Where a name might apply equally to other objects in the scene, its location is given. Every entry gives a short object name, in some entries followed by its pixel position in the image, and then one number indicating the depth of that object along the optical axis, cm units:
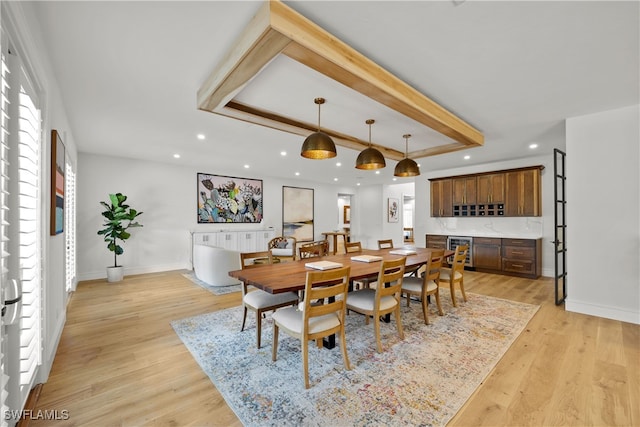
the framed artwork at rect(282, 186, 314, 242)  873
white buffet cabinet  653
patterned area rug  179
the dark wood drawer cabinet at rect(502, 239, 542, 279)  541
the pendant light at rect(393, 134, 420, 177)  377
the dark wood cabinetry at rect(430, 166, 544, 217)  559
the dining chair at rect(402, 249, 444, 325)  313
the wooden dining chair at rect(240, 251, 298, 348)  262
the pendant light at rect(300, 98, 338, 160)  265
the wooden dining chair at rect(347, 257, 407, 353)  252
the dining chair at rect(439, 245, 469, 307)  366
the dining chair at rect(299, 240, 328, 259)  368
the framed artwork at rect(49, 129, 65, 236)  241
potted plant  521
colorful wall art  694
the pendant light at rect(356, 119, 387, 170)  330
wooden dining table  218
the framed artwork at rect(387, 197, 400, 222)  1030
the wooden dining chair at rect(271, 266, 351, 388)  203
